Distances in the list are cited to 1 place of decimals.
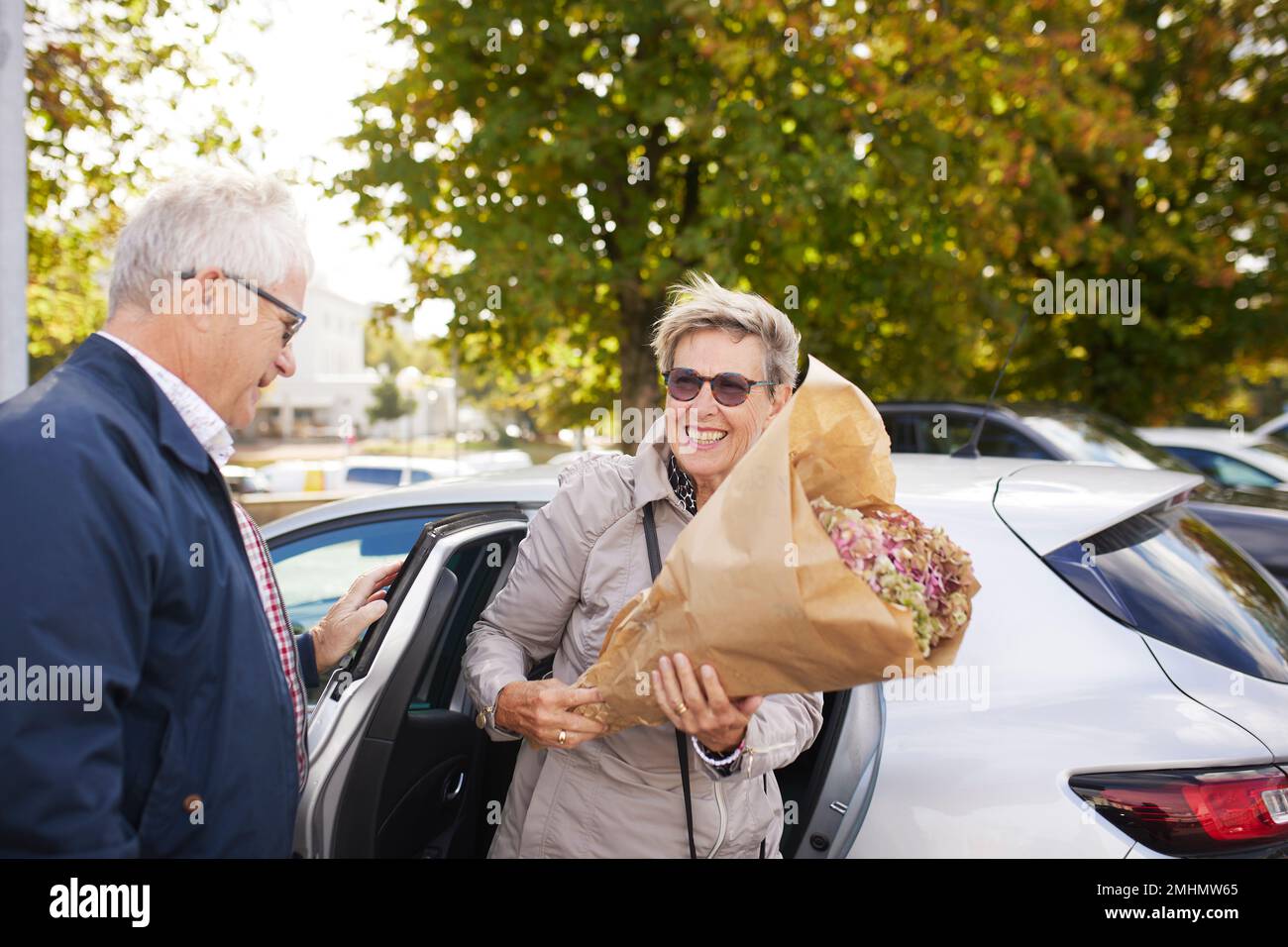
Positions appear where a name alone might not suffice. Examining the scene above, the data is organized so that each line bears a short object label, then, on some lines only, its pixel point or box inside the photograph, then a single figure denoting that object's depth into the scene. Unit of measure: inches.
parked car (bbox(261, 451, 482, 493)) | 766.5
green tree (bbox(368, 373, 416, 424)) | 2118.6
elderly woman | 76.4
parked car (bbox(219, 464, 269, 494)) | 764.4
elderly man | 47.6
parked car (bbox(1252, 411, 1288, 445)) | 547.1
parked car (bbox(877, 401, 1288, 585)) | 272.8
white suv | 75.0
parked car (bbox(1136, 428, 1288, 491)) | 372.2
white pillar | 148.6
